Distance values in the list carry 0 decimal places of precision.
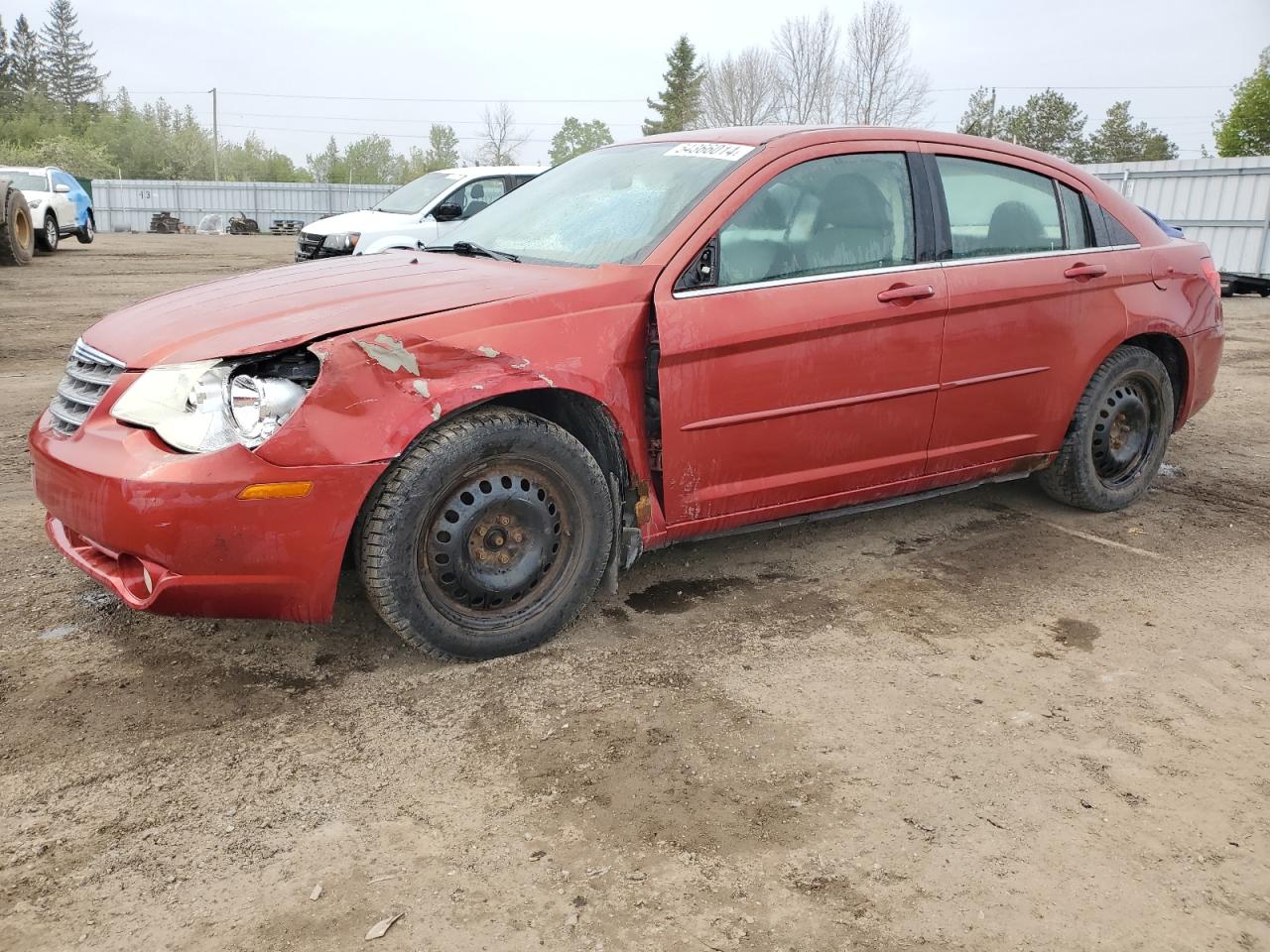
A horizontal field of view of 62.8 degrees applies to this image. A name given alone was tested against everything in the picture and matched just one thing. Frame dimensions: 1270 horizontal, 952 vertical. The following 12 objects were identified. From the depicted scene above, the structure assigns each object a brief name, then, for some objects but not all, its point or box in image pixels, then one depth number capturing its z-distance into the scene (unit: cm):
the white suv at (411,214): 1252
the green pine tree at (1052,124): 6400
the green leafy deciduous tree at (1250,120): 3250
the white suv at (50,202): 1844
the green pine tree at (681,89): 6781
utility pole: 6429
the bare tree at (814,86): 5388
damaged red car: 279
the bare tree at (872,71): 5175
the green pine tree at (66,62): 8556
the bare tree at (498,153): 7400
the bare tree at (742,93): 5719
